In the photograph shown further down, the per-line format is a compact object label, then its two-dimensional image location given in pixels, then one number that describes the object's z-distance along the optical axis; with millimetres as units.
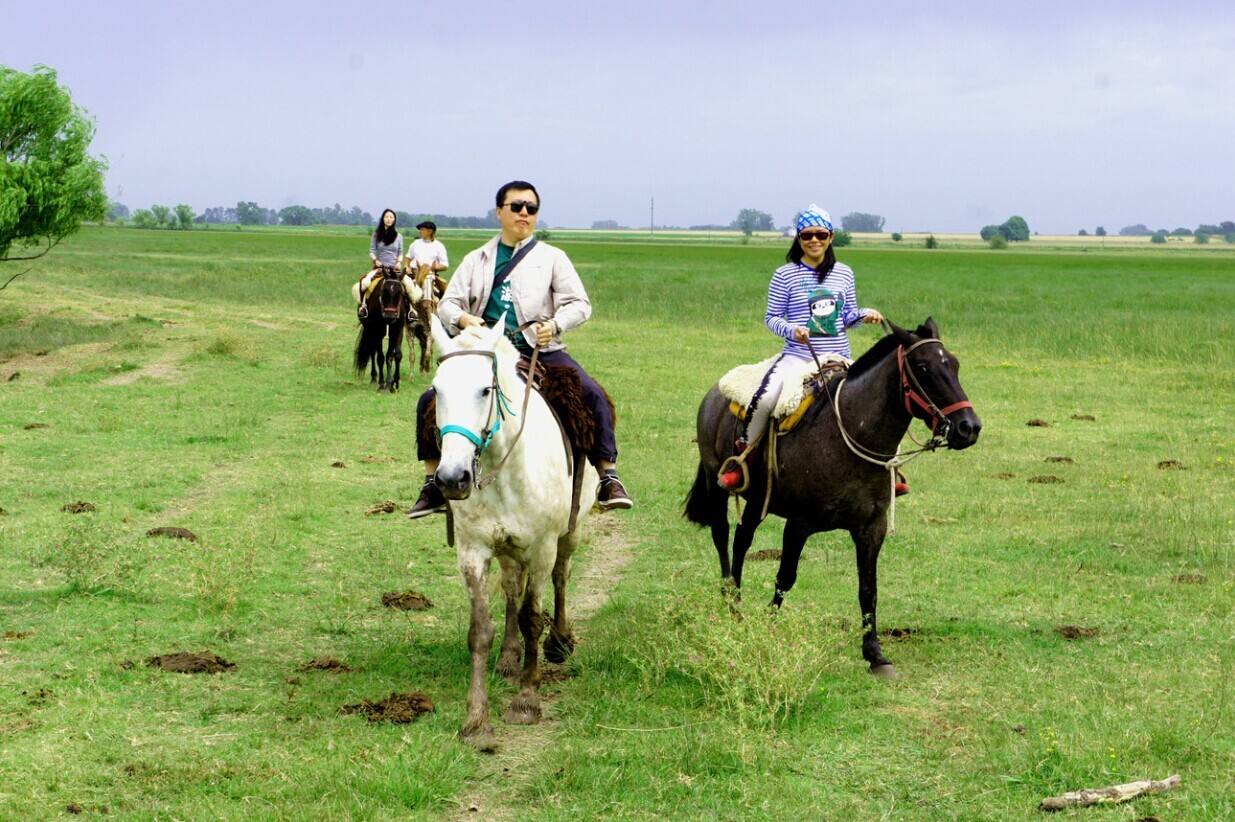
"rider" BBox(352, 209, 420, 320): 19188
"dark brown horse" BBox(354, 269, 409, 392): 18828
